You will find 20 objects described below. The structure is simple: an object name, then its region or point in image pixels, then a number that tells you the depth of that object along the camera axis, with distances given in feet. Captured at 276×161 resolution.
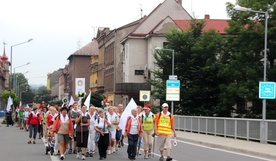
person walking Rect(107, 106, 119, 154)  64.44
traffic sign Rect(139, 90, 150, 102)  140.97
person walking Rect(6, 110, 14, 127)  166.73
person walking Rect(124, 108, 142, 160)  58.13
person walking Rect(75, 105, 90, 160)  58.08
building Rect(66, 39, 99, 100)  423.23
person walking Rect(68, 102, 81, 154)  62.49
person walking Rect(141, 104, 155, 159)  60.75
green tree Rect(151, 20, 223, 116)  164.49
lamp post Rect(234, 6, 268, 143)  83.87
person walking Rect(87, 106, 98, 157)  59.41
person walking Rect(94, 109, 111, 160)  58.03
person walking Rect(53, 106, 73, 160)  58.39
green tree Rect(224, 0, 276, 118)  138.10
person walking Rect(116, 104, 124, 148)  70.58
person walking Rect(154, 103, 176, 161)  57.06
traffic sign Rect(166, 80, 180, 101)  133.08
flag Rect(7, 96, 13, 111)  172.12
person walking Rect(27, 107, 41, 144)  86.17
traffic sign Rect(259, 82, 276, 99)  84.94
